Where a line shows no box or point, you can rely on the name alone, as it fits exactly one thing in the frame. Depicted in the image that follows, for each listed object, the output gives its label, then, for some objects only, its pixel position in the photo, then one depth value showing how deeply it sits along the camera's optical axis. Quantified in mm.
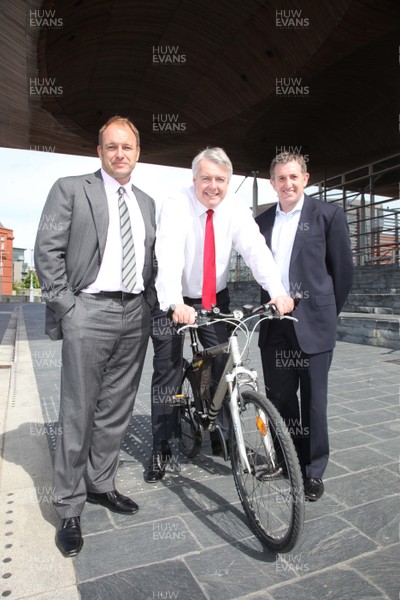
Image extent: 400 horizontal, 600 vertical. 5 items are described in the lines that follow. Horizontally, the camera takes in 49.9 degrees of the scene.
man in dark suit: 2988
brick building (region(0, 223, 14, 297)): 83688
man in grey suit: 2539
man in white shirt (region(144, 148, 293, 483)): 2771
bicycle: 2225
